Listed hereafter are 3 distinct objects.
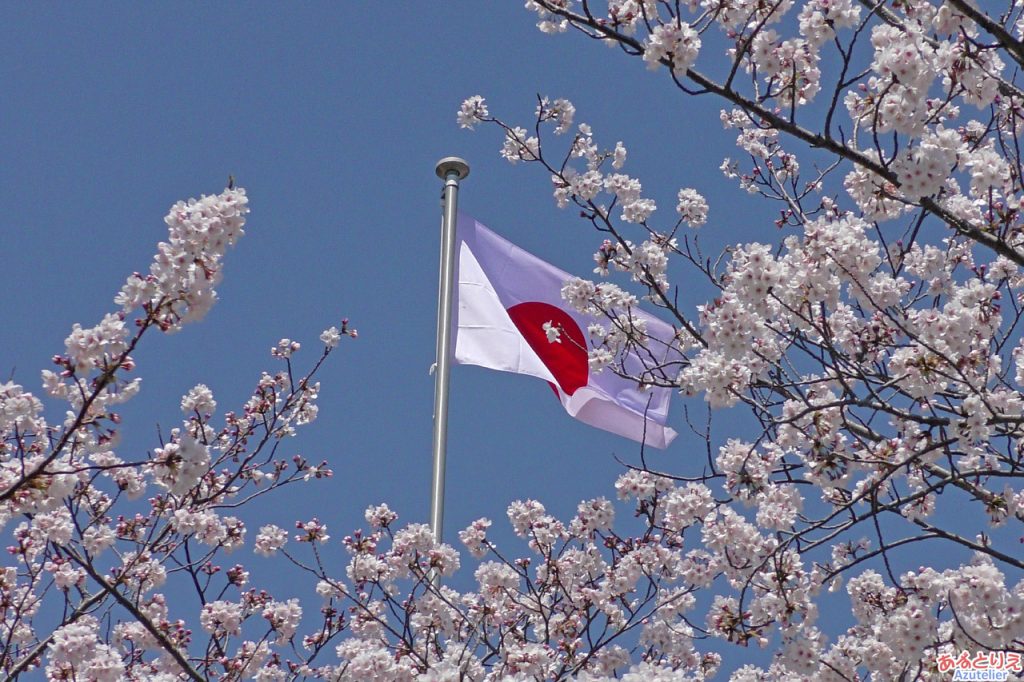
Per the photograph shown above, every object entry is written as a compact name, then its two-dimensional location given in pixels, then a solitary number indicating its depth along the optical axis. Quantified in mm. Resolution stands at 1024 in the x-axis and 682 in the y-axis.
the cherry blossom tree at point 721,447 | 8367
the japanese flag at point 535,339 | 17109
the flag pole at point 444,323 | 14344
